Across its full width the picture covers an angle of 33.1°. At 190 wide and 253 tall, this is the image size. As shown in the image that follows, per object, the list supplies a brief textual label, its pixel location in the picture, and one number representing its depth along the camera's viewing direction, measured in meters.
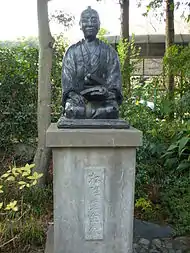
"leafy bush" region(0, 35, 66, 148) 5.73
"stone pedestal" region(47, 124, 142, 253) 2.58
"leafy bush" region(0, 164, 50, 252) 3.44
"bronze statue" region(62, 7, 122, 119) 2.77
